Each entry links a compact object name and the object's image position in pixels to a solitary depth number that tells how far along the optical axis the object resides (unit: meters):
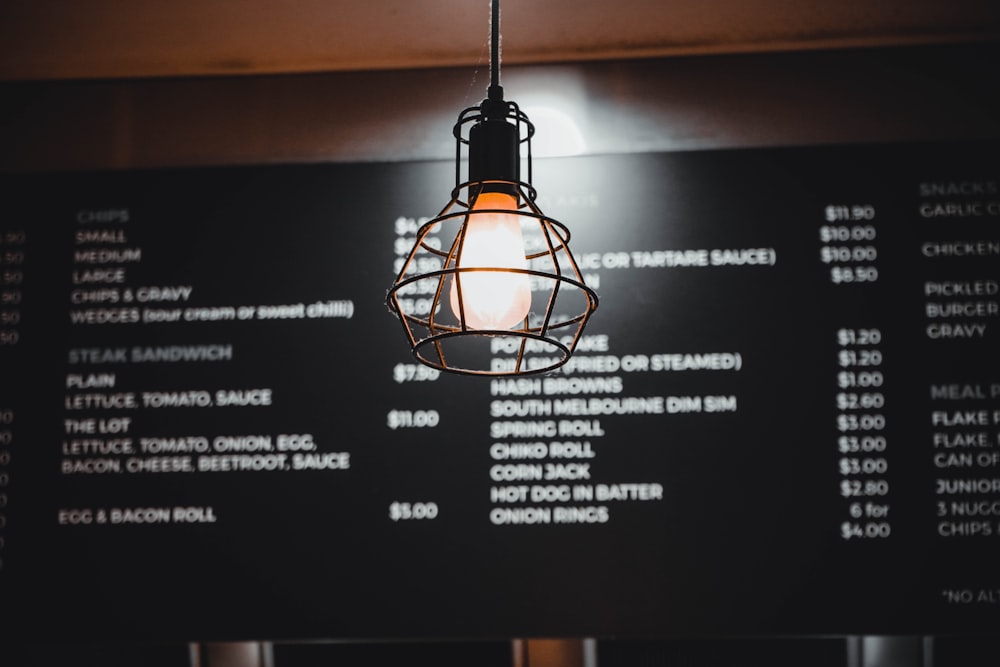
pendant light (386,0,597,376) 1.13
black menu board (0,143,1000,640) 1.83
